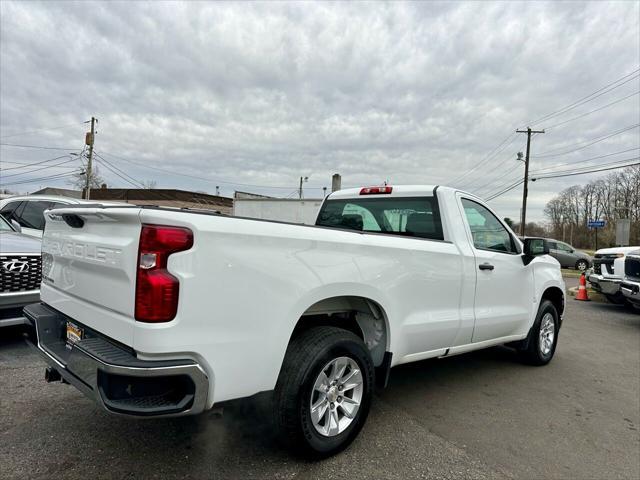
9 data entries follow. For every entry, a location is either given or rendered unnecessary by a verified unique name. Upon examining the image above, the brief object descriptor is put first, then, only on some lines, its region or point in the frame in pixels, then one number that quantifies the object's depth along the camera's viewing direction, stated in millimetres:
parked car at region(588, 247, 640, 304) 8781
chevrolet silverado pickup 2062
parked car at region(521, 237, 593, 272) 22719
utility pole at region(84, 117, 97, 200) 32781
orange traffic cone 11617
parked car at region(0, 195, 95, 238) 8391
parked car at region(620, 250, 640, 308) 7391
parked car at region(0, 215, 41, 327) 4391
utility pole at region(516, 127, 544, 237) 32531
